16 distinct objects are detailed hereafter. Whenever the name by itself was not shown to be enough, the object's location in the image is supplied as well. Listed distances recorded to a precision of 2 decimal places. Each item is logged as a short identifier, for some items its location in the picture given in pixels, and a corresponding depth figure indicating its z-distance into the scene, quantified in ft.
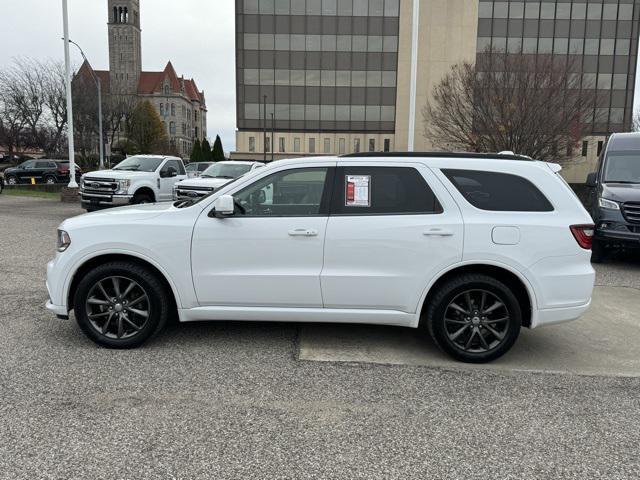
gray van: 29.43
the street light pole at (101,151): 133.69
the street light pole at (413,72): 53.06
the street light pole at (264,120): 176.35
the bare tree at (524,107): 74.28
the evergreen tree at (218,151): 184.67
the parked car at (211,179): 45.37
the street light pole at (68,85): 62.23
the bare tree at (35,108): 152.66
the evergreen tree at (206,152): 185.06
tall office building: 166.40
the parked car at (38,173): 102.89
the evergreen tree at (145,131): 195.93
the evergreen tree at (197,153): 187.42
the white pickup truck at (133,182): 47.65
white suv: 14.58
